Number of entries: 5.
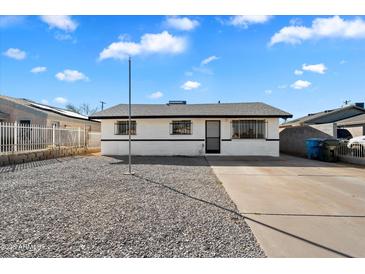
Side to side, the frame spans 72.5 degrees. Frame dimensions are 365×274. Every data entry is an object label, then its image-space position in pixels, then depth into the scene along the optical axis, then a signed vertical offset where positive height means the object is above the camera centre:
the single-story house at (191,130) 15.07 +0.28
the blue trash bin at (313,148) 13.46 -0.75
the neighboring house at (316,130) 15.39 +0.31
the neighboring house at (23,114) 19.77 +1.69
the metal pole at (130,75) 8.00 +1.93
